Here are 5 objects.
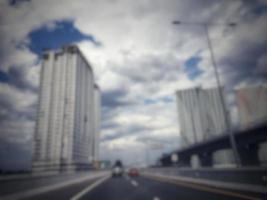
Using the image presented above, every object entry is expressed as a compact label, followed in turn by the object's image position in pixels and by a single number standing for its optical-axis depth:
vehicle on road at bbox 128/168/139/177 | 39.95
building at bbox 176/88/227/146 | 171.00
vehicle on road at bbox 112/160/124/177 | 39.28
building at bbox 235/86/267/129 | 134.62
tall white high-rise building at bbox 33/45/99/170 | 128.00
